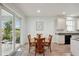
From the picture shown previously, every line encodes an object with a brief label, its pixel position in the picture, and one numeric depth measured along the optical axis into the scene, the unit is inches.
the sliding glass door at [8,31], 82.1
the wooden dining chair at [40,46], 90.2
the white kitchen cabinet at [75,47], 81.3
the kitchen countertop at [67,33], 163.6
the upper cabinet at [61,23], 166.7
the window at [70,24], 176.2
